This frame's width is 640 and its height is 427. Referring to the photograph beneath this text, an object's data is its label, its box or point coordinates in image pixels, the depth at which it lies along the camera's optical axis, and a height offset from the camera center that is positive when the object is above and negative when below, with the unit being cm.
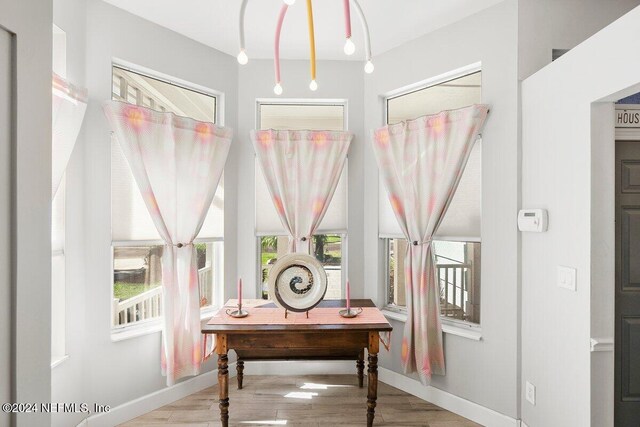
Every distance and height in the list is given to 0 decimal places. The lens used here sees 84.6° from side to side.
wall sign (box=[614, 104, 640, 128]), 203 +59
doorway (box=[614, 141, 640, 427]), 203 -34
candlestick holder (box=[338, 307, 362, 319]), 246 -68
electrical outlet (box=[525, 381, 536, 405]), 222 -113
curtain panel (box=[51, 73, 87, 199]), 205 +58
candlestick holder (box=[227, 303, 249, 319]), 245 -68
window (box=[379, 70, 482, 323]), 269 -4
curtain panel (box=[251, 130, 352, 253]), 312 +37
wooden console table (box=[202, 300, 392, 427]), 226 -77
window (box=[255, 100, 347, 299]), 332 +2
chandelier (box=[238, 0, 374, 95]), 151 +84
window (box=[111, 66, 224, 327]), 261 -8
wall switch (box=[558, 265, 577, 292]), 189 -33
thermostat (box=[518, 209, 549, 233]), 211 -2
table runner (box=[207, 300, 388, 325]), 234 -70
